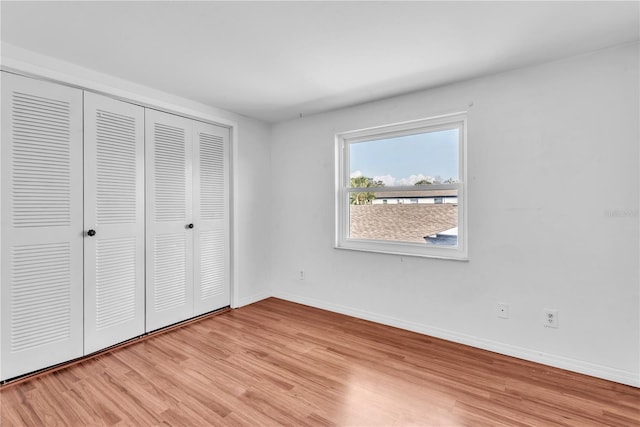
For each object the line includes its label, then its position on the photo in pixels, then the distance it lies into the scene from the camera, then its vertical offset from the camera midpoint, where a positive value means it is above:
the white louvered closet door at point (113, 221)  2.50 -0.07
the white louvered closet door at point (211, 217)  3.32 -0.05
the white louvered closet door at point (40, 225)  2.12 -0.09
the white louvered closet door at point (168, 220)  2.91 -0.07
